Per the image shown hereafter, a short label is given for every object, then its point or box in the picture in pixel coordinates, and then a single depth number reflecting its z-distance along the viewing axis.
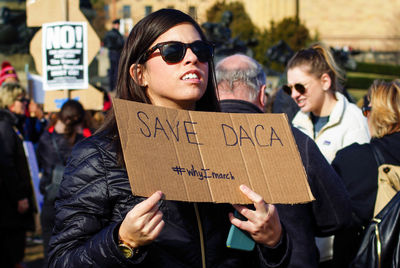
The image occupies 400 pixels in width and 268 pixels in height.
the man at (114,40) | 14.12
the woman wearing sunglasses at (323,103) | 4.51
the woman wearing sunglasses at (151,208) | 1.97
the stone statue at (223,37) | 15.55
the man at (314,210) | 3.03
